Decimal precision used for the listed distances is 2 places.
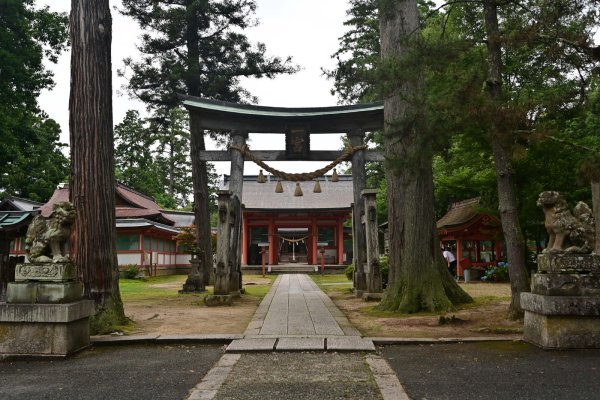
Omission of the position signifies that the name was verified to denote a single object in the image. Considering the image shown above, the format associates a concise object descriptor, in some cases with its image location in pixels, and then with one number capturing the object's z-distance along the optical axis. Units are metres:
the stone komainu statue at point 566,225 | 5.32
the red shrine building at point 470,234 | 17.97
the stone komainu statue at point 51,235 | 5.44
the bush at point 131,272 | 22.17
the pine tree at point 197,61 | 16.70
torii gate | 12.01
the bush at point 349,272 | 18.41
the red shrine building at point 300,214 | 28.03
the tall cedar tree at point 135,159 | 38.69
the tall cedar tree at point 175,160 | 37.75
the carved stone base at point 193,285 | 14.59
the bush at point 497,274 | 17.73
